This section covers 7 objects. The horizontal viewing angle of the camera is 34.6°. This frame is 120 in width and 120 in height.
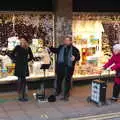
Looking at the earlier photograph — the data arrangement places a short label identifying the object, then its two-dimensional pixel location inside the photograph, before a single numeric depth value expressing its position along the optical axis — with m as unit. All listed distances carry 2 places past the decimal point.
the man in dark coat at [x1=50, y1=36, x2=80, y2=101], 5.15
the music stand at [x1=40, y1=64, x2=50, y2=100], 5.21
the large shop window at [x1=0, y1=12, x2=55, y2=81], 5.53
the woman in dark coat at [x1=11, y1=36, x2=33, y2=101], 5.05
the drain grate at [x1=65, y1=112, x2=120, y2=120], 4.52
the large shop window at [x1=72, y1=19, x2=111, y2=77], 6.03
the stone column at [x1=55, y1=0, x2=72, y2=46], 5.60
